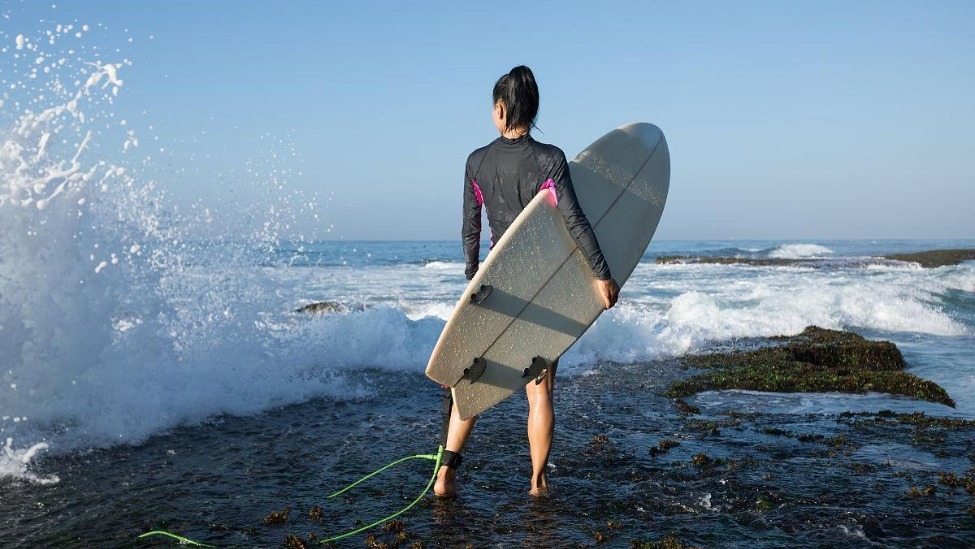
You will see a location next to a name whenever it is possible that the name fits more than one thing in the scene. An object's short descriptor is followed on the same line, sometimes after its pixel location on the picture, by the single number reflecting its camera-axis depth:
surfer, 3.61
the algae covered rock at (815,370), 7.43
